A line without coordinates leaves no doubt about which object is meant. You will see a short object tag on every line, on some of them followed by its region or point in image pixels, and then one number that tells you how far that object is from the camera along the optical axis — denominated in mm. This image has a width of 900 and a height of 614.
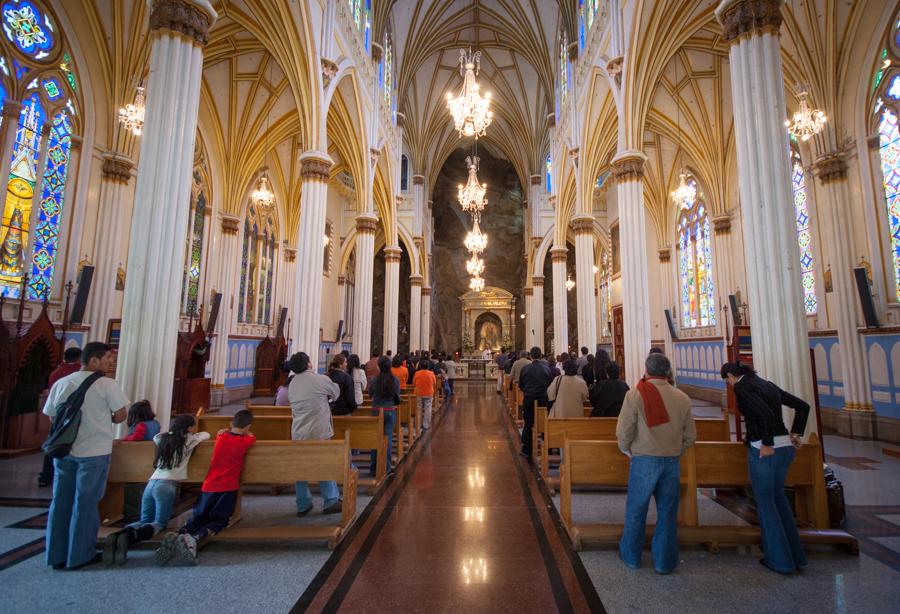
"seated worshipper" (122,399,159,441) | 4129
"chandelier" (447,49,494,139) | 10938
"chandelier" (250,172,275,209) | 12297
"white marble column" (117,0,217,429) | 5375
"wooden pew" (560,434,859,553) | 3648
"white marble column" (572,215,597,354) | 13008
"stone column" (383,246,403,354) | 17172
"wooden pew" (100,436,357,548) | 3602
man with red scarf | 3125
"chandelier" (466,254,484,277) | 22234
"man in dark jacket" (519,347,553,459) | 7062
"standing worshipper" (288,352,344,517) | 4449
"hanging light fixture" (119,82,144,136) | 8430
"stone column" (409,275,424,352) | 23031
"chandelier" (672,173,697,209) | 12078
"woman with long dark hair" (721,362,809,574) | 3150
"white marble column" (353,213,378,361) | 13969
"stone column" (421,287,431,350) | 25738
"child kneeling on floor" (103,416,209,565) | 3578
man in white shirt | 3141
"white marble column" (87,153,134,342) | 9773
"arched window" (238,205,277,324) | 16094
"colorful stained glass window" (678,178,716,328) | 15586
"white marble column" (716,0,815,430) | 5023
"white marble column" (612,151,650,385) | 9188
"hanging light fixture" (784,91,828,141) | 8227
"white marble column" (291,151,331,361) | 9766
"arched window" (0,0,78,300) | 8328
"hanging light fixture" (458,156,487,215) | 15547
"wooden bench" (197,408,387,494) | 5188
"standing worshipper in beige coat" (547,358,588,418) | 6020
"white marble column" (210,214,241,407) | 13734
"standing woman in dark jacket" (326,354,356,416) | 5438
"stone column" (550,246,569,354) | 16531
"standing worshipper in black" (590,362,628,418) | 5695
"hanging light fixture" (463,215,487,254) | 19594
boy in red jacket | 3496
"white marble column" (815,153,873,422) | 8742
